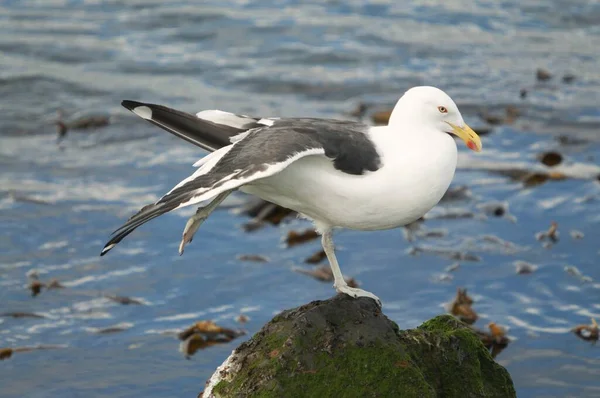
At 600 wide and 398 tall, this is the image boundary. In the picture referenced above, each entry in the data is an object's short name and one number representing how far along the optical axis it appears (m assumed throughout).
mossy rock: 12.11
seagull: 12.70
